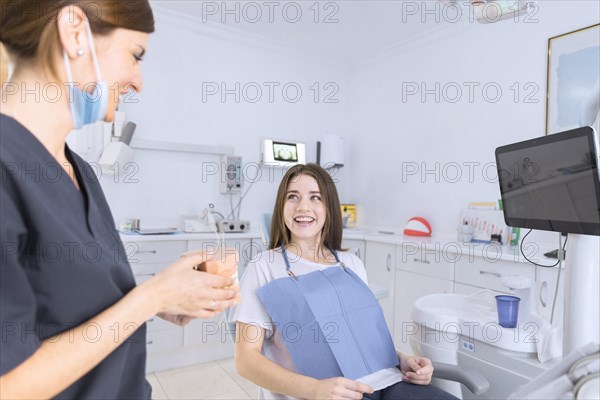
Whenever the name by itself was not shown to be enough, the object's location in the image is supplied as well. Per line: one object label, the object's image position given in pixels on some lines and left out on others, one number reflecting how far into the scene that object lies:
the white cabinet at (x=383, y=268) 3.32
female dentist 0.59
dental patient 1.31
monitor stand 0.97
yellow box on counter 4.11
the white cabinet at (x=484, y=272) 2.46
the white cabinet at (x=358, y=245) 3.56
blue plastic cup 1.29
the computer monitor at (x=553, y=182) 0.90
